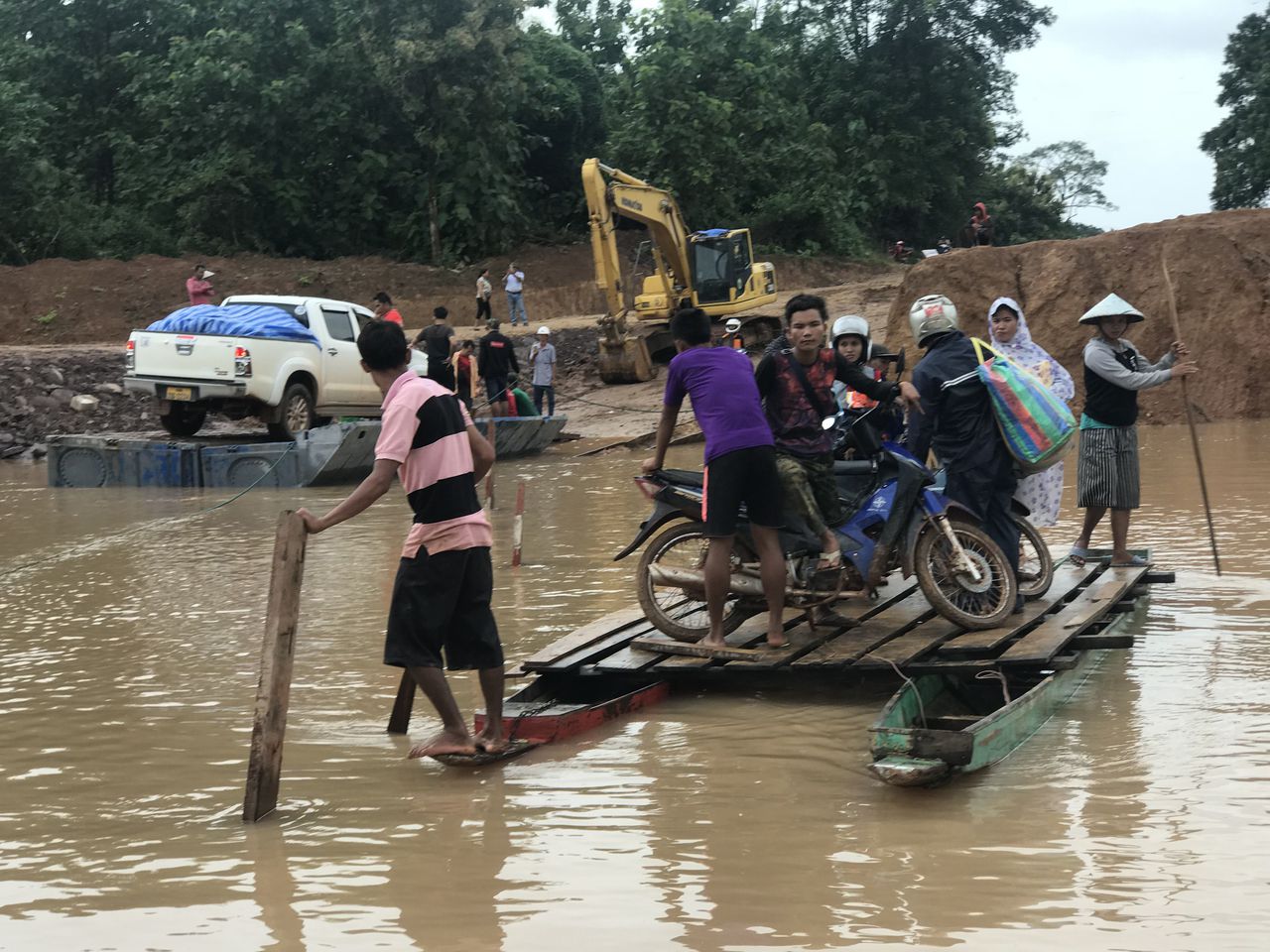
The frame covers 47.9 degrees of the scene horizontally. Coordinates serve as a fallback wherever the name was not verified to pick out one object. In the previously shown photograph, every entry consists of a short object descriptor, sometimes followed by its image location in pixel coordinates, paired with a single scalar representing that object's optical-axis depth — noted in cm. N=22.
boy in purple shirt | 665
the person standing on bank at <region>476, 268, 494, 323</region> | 3300
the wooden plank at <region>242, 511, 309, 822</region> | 517
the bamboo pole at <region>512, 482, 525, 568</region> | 1120
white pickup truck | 1772
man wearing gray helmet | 729
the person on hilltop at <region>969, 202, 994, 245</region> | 3180
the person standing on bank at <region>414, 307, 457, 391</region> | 1417
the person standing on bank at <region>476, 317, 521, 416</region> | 2000
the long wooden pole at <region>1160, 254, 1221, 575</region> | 913
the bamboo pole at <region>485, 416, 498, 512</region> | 1417
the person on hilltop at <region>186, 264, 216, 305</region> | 2345
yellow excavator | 2772
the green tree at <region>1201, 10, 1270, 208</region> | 4447
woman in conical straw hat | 869
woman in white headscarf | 832
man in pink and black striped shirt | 559
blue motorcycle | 697
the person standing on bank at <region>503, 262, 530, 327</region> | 3362
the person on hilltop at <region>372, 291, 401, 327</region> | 1630
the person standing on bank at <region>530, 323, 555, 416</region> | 2366
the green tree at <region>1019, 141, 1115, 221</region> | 6525
